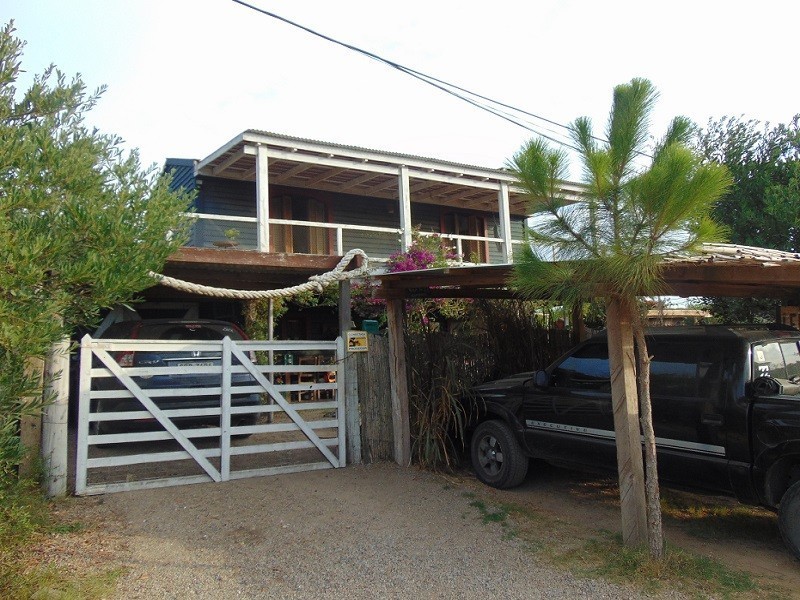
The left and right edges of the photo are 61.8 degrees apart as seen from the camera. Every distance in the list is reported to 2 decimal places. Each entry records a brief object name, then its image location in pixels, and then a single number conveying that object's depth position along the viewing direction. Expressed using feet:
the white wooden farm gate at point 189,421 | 21.27
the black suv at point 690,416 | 16.14
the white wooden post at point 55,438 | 20.02
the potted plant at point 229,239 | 36.46
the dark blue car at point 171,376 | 25.82
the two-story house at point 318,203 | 40.68
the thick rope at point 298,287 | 25.71
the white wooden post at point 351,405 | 25.80
